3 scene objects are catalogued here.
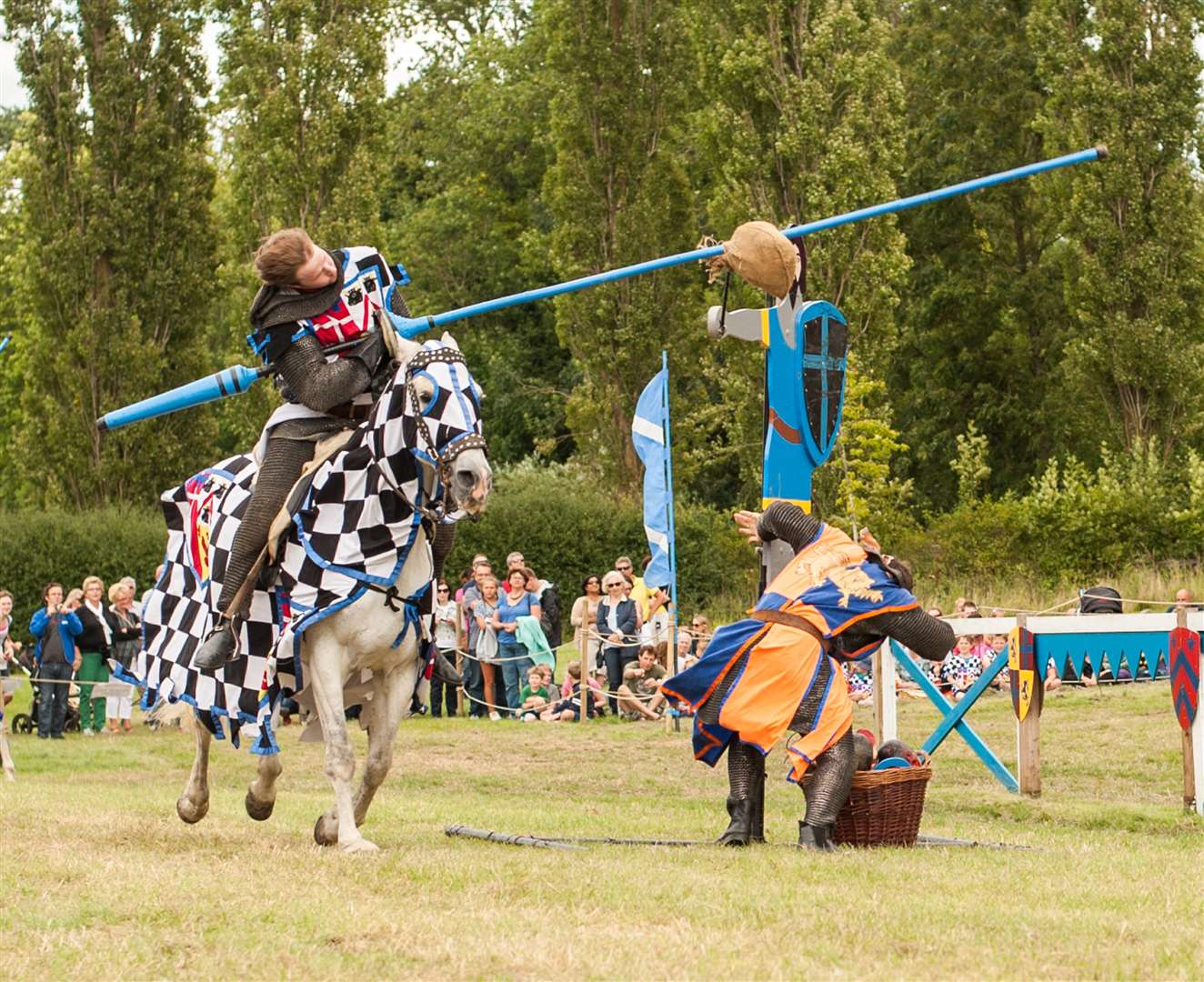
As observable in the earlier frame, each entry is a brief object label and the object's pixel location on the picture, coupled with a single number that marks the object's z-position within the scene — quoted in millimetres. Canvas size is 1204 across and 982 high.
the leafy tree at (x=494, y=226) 45156
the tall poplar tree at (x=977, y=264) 39875
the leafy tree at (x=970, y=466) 35719
